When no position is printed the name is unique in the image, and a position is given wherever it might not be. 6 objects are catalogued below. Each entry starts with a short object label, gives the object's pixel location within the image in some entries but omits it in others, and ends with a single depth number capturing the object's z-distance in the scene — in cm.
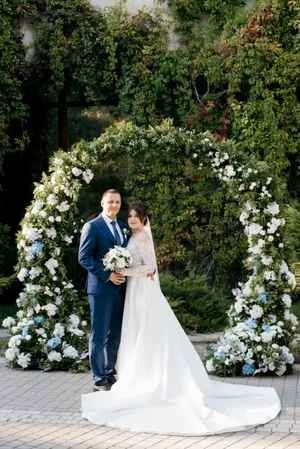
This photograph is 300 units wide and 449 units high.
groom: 768
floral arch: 869
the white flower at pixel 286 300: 873
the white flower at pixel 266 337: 863
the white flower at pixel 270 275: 876
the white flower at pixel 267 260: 877
